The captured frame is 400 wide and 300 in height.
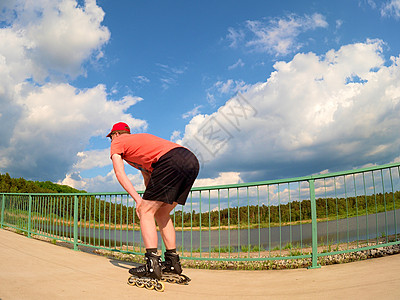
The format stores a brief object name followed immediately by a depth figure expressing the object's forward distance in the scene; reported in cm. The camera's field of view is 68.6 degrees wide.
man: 277
